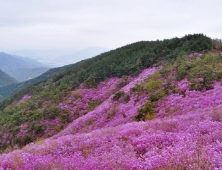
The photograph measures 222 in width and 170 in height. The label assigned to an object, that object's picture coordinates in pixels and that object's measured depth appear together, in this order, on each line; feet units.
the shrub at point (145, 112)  47.74
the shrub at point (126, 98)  67.59
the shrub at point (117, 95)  72.28
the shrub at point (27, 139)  67.41
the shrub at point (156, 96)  56.70
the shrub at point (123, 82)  97.69
